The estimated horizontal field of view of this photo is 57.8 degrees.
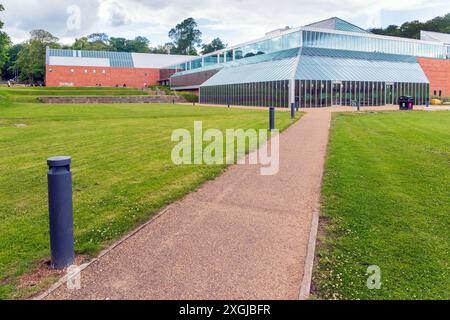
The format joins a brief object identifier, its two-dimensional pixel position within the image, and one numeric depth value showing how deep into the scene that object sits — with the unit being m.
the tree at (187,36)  155.25
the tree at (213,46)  151.20
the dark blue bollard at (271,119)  18.38
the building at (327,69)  45.41
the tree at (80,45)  116.38
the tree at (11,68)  117.06
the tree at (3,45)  42.44
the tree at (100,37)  151.86
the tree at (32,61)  96.19
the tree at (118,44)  141.25
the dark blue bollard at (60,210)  4.62
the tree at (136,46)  143.12
